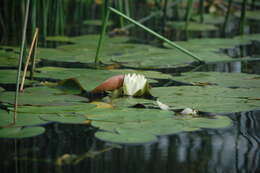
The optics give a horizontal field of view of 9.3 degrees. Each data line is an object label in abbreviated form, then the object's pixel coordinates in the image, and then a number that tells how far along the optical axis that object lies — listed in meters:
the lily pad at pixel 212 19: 8.03
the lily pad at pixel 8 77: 5.25
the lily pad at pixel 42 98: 4.96
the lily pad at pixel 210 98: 4.95
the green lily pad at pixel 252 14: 8.47
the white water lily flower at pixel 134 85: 5.09
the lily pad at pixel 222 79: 5.26
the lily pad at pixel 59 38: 6.26
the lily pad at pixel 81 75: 5.15
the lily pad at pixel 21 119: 4.77
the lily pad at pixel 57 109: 4.88
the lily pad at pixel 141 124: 4.69
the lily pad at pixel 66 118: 4.81
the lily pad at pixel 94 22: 7.56
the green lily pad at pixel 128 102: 4.99
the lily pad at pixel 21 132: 4.69
